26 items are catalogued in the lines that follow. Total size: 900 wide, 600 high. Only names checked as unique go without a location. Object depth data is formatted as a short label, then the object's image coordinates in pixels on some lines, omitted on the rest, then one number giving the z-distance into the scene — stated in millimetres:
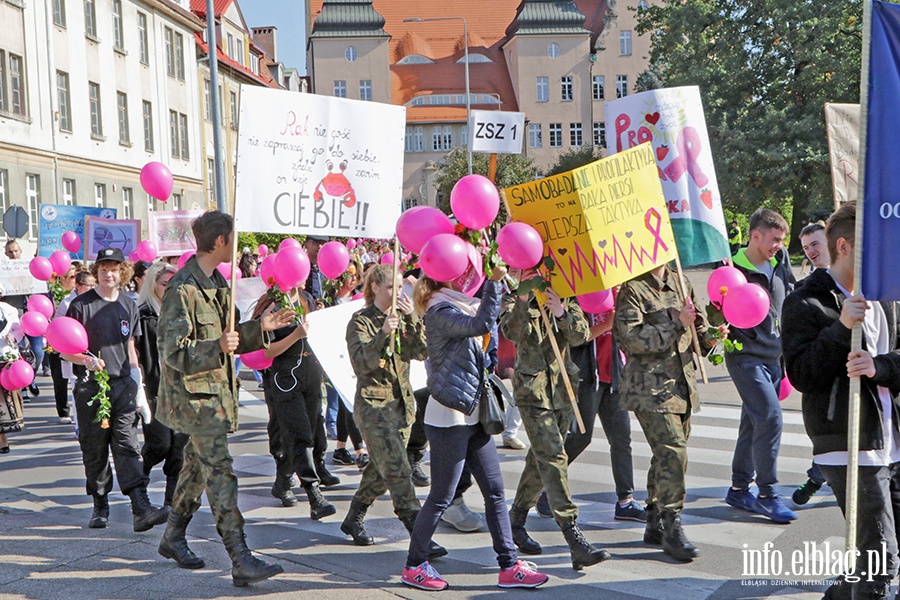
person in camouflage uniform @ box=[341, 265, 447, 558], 5504
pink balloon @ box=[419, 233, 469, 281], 4949
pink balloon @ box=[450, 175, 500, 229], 5289
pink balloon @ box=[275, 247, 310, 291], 5855
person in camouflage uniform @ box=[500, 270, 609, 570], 5277
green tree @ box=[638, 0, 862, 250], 33938
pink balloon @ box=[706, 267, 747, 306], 5711
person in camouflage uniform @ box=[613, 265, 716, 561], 5453
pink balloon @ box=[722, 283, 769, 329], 5461
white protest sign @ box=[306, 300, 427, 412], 6973
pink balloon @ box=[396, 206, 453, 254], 5398
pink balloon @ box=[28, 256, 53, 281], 12242
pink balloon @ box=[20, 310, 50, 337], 9141
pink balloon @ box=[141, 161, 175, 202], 9156
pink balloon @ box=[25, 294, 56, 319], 10070
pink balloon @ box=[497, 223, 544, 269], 5121
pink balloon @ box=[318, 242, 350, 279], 6988
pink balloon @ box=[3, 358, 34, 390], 9039
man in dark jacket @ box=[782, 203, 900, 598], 3834
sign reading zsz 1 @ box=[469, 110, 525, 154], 8742
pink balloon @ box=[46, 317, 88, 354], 6484
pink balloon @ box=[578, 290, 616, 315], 6057
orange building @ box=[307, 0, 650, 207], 74312
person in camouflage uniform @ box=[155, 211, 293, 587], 5148
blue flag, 3762
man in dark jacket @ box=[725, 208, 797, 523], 6414
